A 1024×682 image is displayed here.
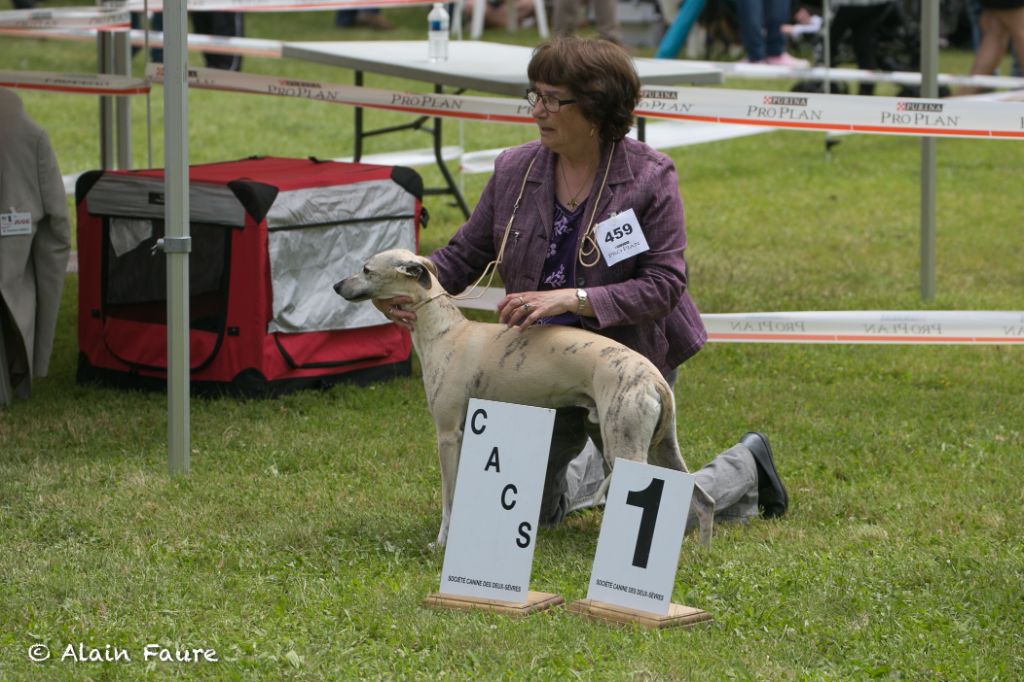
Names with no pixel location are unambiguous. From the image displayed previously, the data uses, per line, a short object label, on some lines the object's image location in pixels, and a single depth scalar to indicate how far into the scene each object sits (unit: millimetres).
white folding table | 12181
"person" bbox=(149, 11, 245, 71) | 26420
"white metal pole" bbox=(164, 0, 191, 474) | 8140
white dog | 6576
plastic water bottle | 14261
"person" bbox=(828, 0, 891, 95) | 25656
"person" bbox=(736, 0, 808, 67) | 23819
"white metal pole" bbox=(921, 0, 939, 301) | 12534
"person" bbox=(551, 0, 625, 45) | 22203
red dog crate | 10271
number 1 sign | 6135
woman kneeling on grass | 6969
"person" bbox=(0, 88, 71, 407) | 10146
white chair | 36823
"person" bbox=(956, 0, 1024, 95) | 21835
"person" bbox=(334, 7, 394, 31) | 38201
